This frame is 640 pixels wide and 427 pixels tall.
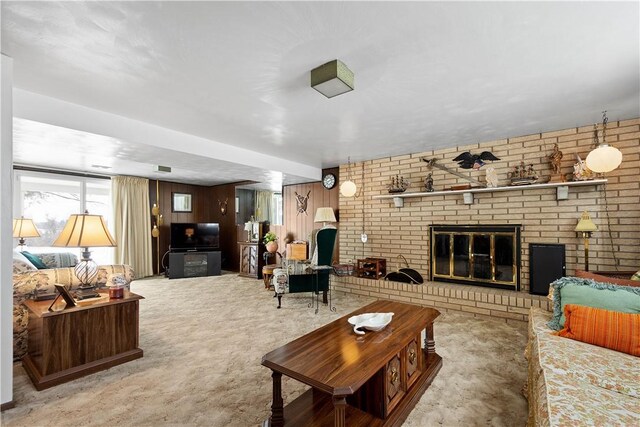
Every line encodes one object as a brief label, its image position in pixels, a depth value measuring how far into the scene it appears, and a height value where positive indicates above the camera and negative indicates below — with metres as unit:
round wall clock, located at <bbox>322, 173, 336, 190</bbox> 5.43 +0.69
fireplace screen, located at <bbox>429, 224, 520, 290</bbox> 3.66 -0.57
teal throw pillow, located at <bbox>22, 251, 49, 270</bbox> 3.79 -0.56
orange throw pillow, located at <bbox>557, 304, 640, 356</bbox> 1.59 -0.69
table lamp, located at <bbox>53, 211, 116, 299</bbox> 2.14 -0.14
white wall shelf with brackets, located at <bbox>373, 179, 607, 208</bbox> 3.12 +0.31
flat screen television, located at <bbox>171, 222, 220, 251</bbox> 6.22 -0.43
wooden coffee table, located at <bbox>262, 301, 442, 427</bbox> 1.33 -0.78
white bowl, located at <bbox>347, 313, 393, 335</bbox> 1.87 -0.74
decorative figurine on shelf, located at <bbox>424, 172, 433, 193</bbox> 4.16 +0.45
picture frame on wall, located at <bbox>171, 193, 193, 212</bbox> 6.84 +0.40
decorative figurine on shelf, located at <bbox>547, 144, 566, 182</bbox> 3.29 +0.58
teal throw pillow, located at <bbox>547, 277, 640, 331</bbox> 1.73 -0.55
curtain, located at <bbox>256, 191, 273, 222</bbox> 7.22 +0.31
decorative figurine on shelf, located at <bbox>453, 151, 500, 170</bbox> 3.77 +0.74
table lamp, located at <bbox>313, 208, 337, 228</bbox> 4.81 +0.02
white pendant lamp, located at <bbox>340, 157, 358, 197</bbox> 4.49 +0.44
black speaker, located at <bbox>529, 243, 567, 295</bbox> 3.31 -0.63
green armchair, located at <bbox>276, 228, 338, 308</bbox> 3.97 -0.84
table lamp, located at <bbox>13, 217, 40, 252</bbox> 4.05 -0.12
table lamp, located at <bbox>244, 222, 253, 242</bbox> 6.39 -0.25
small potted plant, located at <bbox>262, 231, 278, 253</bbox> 5.86 -0.54
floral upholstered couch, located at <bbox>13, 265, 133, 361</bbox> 2.38 -0.62
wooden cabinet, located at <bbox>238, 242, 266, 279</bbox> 6.02 -0.91
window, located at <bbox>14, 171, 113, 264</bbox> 4.84 +0.35
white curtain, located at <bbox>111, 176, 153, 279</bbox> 5.81 -0.09
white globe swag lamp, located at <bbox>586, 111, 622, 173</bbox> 2.60 +0.50
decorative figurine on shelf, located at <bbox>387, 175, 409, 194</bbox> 4.39 +0.49
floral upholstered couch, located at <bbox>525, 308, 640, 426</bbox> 1.13 -0.81
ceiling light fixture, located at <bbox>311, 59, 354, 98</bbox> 1.87 +0.95
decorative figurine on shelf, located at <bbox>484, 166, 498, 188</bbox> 3.68 +0.47
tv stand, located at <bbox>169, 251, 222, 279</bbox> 6.00 -1.02
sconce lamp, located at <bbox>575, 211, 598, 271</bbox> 2.97 -0.18
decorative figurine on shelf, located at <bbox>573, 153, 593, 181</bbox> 3.10 +0.46
